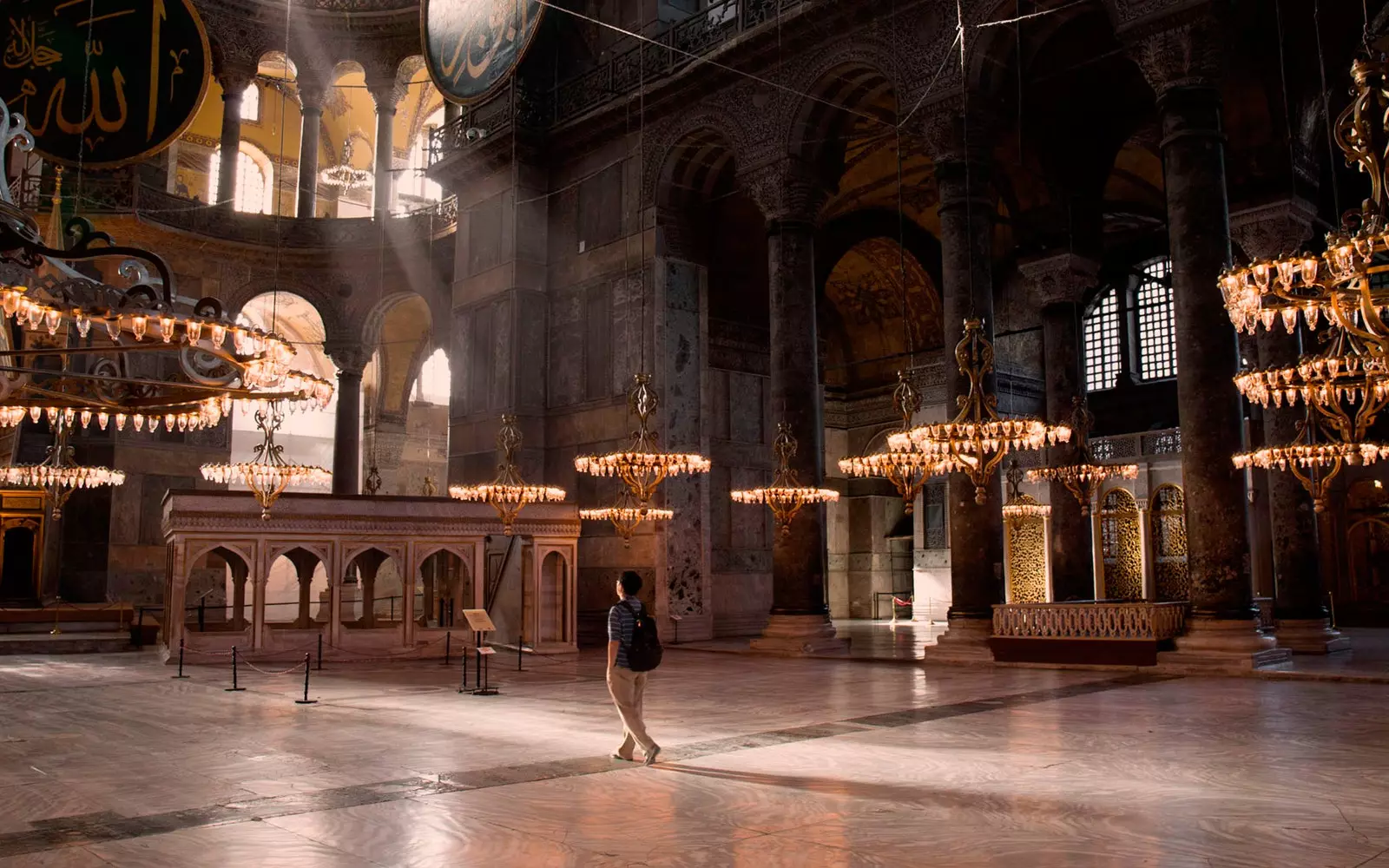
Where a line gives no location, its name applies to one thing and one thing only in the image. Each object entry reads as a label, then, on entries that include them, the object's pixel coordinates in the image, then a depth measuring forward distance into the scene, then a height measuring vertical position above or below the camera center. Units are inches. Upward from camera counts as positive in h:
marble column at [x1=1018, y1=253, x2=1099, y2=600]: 627.5 +107.4
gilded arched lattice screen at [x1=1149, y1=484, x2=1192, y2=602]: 756.6 +11.0
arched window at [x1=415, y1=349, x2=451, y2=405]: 1110.4 +189.7
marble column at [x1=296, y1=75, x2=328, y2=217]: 886.4 +341.5
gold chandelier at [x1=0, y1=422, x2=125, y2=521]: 596.7 +53.8
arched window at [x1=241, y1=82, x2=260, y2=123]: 1037.2 +434.7
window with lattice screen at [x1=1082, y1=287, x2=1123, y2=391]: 852.6 +167.2
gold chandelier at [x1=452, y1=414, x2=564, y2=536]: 499.2 +36.0
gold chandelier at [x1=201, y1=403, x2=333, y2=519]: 496.4 +44.7
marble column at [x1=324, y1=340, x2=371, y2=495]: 884.0 +121.5
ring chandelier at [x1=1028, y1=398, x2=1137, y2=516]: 570.3 +47.0
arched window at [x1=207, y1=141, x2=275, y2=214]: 1037.2 +365.8
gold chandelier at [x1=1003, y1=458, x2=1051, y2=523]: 636.1 +33.5
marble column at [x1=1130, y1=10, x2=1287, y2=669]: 419.5 +77.5
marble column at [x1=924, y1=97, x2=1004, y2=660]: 494.3 +115.5
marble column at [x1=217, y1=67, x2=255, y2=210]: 857.5 +350.8
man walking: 235.1 -21.7
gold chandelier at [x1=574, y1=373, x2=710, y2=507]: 464.1 +46.1
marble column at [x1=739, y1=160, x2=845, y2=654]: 561.6 +89.0
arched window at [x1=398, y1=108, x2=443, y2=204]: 1045.2 +375.3
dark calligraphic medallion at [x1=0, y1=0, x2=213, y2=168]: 504.7 +229.3
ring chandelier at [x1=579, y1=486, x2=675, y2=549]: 547.2 +25.7
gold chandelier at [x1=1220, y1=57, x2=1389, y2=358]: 236.7 +71.1
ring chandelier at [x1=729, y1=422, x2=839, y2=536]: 537.6 +35.4
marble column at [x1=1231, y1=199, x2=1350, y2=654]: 534.9 +31.5
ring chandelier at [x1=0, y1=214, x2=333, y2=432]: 280.8 +65.7
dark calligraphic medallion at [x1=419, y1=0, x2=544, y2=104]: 649.6 +320.0
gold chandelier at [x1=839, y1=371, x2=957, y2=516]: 418.6 +41.1
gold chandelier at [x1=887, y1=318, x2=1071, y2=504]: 396.2 +47.3
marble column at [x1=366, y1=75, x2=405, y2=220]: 890.7 +344.3
